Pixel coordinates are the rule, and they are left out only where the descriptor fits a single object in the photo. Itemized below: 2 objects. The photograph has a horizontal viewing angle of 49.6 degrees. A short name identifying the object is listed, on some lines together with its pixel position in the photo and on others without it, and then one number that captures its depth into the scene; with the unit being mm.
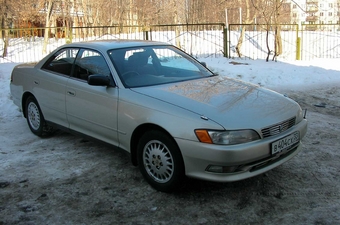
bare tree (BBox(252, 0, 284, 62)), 15339
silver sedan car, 3357
